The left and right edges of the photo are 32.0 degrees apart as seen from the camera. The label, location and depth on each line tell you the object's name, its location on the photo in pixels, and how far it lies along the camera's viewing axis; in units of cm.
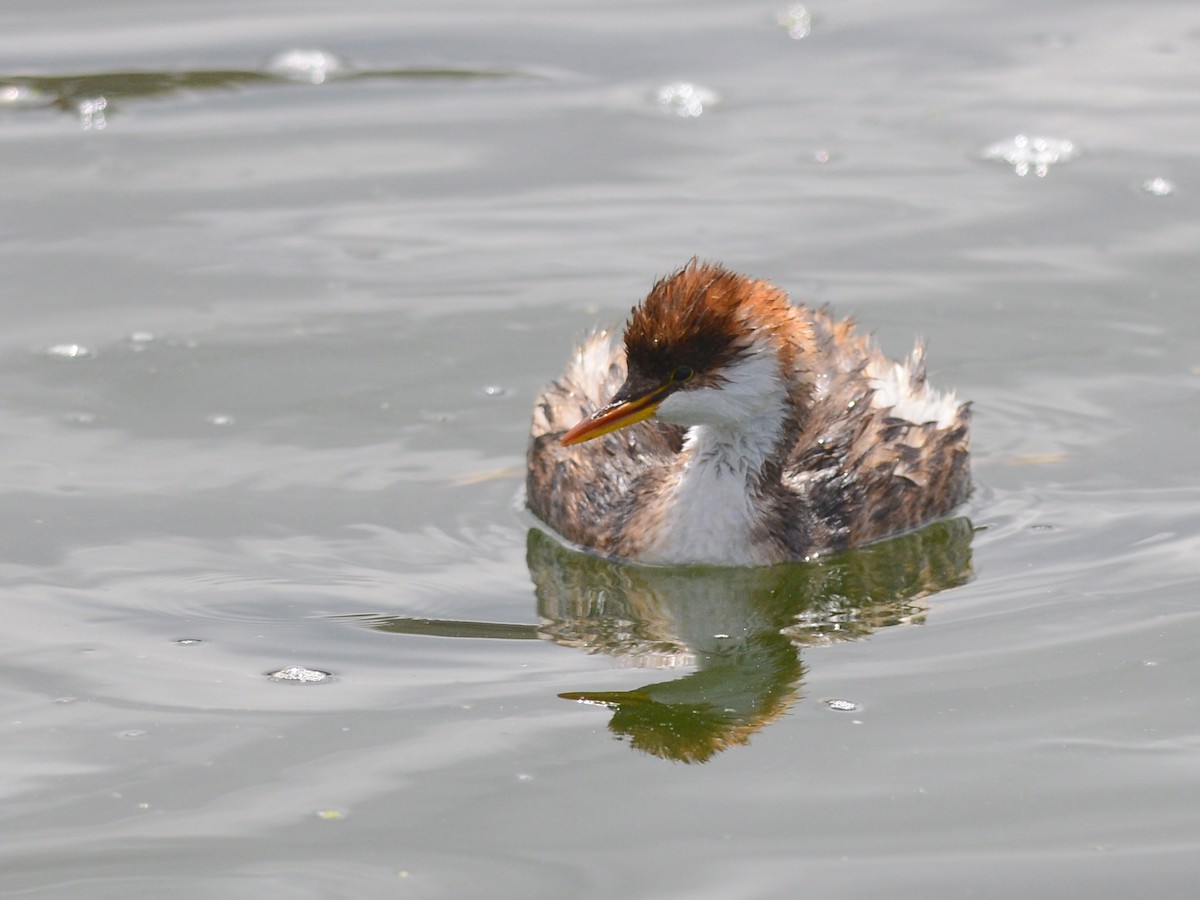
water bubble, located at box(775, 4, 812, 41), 1270
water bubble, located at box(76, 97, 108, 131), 1160
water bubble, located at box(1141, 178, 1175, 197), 1061
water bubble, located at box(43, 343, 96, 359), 919
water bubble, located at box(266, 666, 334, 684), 664
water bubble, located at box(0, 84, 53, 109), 1185
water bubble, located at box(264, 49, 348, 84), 1232
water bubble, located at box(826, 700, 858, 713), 642
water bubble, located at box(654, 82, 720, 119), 1175
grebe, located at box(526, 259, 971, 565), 736
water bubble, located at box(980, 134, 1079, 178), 1099
